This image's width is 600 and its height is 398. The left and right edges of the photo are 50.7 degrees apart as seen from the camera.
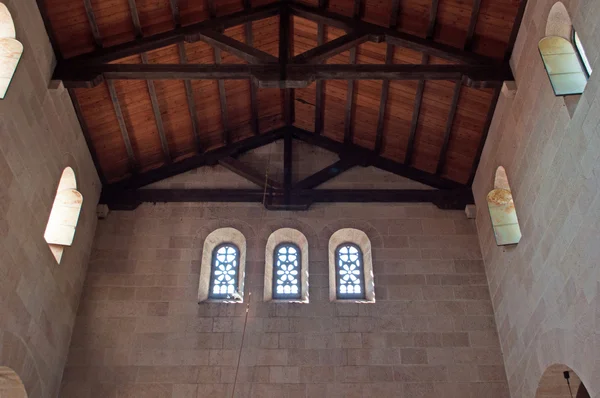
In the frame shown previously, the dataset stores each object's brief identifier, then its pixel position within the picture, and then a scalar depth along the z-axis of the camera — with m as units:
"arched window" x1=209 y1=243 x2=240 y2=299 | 10.14
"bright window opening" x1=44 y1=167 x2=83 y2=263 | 9.15
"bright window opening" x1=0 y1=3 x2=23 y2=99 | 7.43
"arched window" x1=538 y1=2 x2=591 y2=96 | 7.27
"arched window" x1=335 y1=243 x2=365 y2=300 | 10.16
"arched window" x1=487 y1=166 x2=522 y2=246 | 9.07
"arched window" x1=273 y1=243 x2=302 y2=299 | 10.13
